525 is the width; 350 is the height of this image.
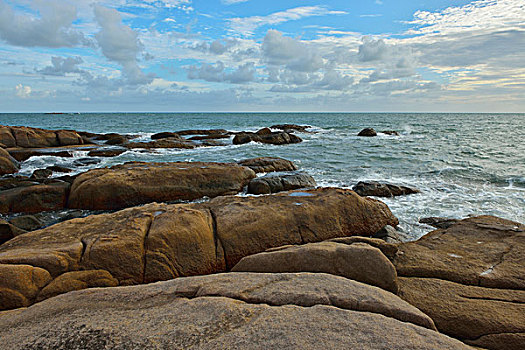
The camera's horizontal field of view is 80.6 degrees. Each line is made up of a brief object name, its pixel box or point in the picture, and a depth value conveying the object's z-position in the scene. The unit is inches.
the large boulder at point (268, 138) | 1123.9
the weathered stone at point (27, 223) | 301.9
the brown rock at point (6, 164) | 585.3
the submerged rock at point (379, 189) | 428.8
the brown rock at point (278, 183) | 411.2
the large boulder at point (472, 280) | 135.3
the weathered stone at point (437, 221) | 305.2
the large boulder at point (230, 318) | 95.0
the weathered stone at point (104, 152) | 799.7
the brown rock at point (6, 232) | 223.9
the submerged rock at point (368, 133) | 1504.9
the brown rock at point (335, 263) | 154.0
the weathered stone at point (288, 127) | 1857.8
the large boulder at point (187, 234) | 176.7
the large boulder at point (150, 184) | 362.9
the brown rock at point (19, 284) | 142.5
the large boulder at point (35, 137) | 791.1
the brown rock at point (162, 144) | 935.0
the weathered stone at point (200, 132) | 1426.4
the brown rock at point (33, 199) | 359.9
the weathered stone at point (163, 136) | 1226.4
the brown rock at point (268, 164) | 536.7
